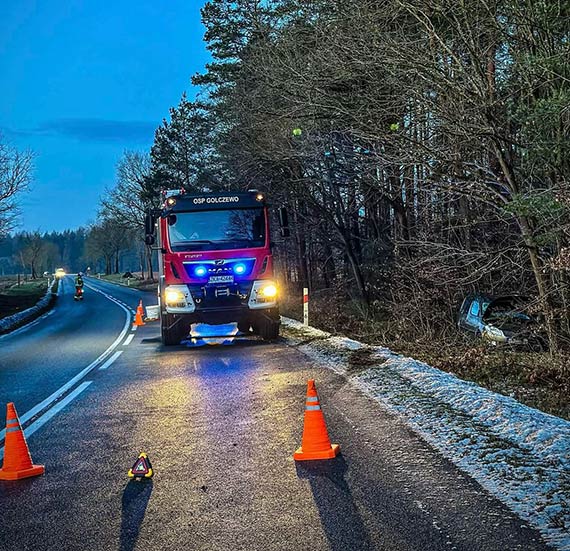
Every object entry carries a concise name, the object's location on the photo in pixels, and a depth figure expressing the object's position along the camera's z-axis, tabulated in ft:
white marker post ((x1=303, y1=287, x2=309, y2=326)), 62.49
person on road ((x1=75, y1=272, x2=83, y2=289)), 149.57
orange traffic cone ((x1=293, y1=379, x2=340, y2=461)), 19.29
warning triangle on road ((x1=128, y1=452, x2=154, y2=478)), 17.69
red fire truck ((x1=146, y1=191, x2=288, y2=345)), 49.06
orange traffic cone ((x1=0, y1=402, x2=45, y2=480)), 18.81
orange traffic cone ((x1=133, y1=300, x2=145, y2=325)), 80.50
